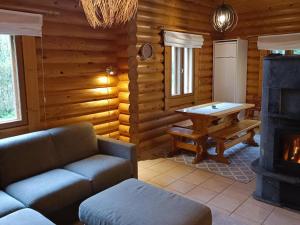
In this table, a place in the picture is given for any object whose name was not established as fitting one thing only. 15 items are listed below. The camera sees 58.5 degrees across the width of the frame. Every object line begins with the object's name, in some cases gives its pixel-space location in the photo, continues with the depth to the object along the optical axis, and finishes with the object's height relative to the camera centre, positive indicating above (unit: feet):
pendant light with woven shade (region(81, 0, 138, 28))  4.80 +1.25
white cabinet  19.63 +0.38
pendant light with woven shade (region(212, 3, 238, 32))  12.16 +2.68
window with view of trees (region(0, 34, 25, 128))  10.36 -0.10
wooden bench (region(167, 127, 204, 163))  14.01 -3.53
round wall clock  14.79 +1.46
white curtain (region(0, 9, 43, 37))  9.73 +2.13
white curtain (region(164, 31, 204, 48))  16.25 +2.37
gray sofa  8.23 -3.29
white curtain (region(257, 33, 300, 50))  17.51 +2.21
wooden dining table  13.74 -1.99
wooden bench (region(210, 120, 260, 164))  13.99 -3.31
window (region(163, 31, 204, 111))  16.76 +0.58
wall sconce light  13.84 +0.40
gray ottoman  6.47 -3.36
